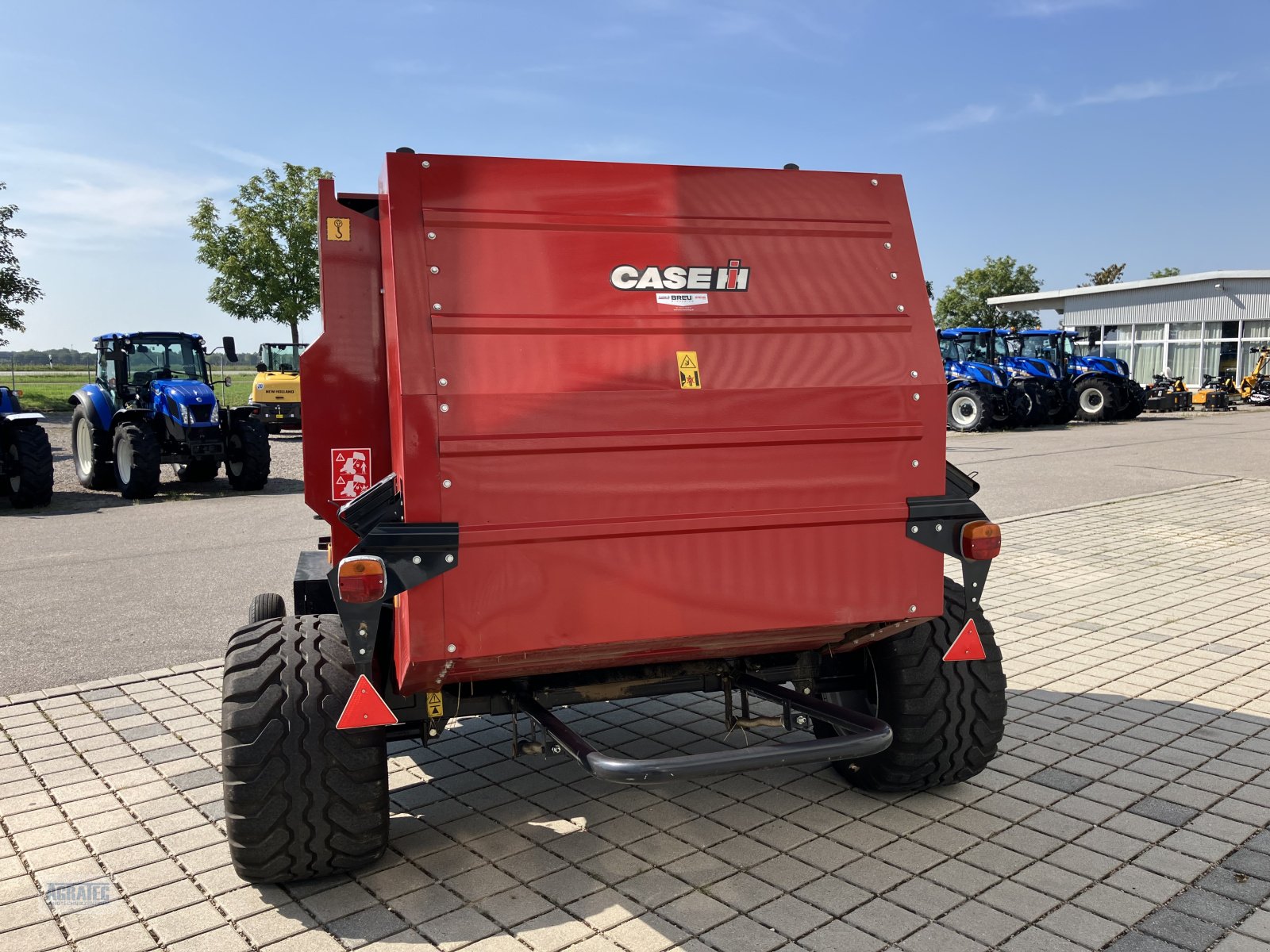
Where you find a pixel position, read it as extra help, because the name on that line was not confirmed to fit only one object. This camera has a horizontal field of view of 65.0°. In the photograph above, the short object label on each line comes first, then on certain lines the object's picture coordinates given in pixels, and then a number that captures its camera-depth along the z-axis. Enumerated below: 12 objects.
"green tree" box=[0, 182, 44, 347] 34.06
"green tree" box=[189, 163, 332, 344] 35.84
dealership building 38.44
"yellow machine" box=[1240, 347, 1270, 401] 34.44
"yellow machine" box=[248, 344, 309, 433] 23.66
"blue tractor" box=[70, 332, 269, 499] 13.70
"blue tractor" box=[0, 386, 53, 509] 12.24
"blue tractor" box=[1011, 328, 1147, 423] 26.02
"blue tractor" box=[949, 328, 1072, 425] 24.09
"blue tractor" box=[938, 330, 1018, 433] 23.48
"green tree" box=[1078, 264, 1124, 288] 80.81
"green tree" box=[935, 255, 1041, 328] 60.50
